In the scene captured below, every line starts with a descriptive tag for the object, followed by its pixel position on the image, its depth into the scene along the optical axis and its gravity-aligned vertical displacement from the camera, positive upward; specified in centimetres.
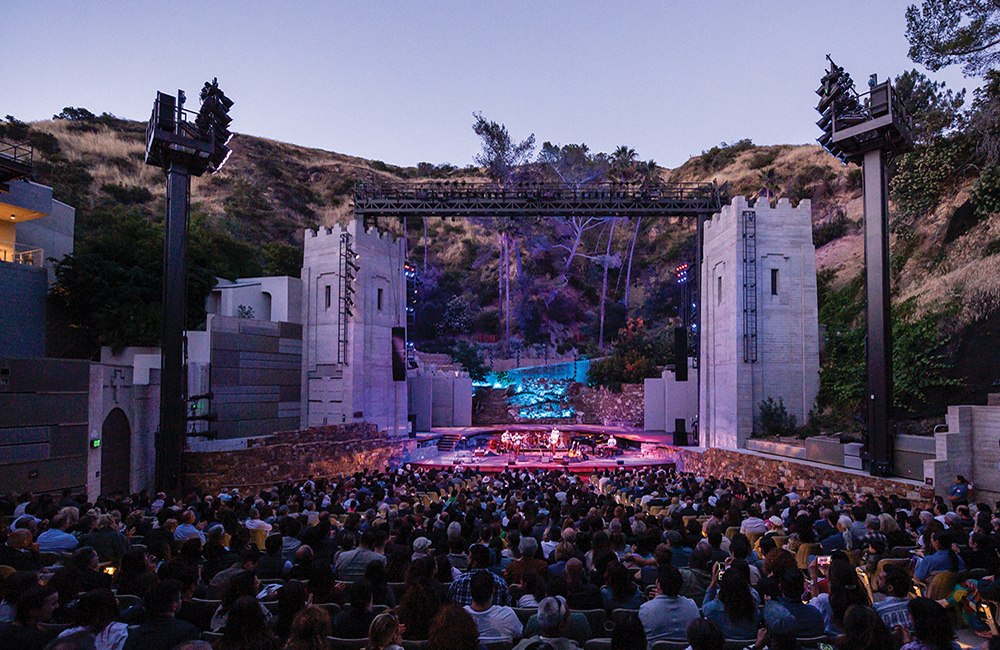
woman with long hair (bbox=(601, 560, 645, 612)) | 472 -184
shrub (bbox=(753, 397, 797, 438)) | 2116 -225
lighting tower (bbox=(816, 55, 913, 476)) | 1430 +369
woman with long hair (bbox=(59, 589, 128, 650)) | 372 -164
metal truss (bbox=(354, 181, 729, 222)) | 2548 +648
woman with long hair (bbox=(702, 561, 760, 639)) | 417 -174
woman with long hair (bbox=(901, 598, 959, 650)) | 336 -150
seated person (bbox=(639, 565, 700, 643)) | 415 -177
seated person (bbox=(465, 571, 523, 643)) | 404 -177
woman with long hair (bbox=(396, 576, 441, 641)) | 408 -174
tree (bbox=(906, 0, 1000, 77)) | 2247 +1214
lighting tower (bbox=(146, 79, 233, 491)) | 1569 +332
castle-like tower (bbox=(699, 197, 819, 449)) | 2164 +143
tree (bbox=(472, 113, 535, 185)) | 5203 +1757
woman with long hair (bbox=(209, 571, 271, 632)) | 427 -170
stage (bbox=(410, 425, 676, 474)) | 2348 -427
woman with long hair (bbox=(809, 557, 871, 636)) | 427 -170
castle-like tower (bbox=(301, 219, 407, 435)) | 2548 +99
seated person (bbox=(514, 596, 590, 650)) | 373 -164
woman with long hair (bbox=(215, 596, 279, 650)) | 340 -156
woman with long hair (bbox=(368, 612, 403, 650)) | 337 -155
